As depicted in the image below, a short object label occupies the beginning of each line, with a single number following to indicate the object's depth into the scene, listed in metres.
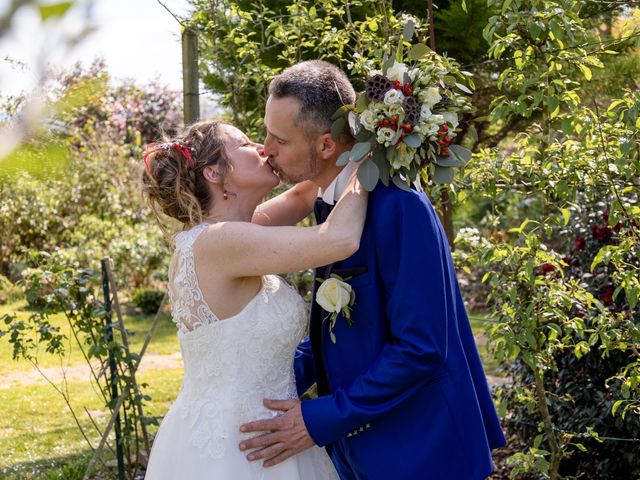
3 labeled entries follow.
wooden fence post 4.13
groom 2.14
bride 2.37
